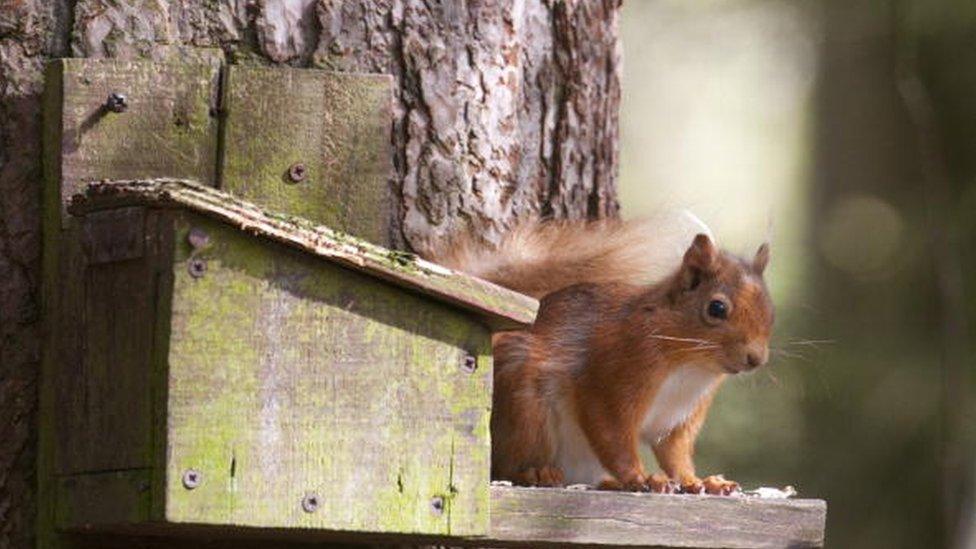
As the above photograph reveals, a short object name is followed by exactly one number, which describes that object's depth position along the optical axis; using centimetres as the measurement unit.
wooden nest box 540
